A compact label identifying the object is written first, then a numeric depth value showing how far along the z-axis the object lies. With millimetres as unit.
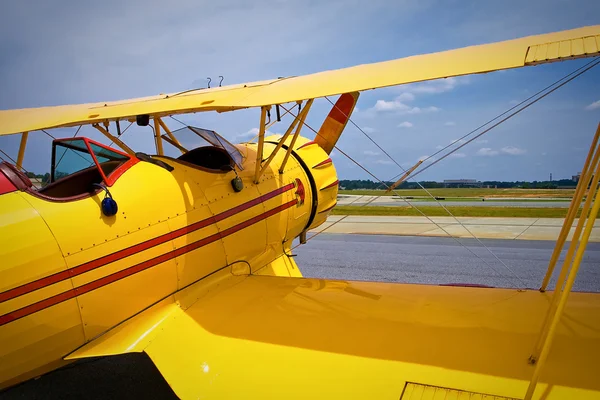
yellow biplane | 2523
